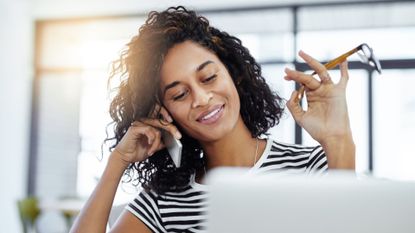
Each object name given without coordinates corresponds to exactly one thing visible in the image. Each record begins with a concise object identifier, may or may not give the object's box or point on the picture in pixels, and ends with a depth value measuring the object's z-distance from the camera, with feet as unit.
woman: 3.94
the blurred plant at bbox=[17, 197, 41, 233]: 15.70
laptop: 1.45
